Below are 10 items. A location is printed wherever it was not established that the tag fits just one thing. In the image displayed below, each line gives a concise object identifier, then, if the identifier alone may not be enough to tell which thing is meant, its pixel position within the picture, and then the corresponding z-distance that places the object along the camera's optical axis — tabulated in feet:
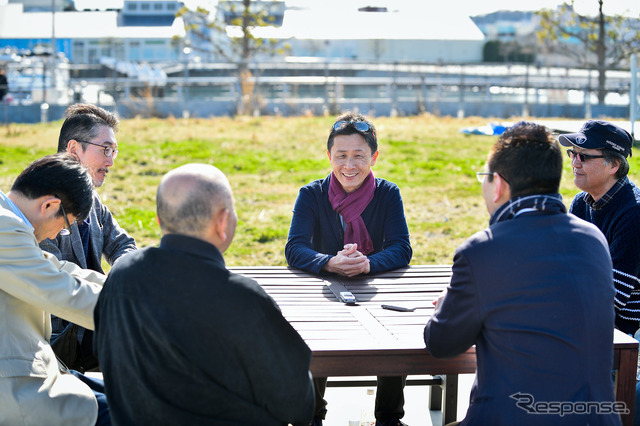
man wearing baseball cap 11.50
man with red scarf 13.60
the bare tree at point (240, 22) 80.48
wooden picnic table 8.78
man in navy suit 7.41
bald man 6.75
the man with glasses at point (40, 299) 8.09
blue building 156.76
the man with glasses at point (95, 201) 11.67
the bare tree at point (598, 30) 80.74
